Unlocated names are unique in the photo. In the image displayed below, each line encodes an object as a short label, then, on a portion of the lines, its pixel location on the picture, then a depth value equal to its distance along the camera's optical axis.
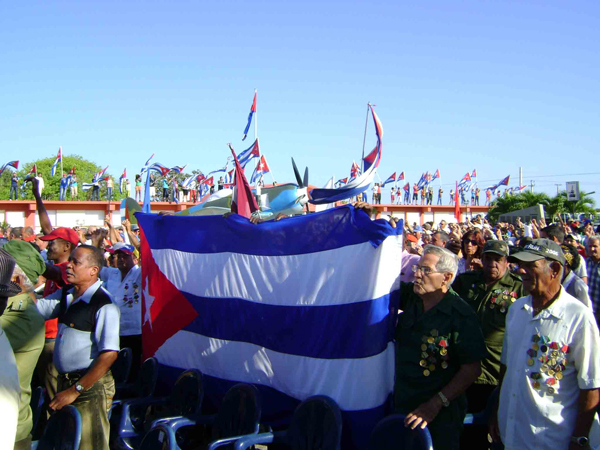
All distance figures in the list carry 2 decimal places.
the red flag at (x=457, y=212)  14.79
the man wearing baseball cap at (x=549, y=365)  2.73
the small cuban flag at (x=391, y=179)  42.22
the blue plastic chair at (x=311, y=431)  3.46
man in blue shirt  3.76
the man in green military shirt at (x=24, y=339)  2.91
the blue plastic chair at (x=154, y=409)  4.53
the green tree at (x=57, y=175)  53.32
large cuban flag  3.61
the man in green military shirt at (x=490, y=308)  3.99
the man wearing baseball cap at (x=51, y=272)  4.76
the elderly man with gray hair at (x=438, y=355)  3.15
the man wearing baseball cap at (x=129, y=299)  6.00
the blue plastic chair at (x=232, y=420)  3.96
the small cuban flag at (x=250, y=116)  17.33
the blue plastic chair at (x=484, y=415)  3.56
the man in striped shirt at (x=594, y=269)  5.39
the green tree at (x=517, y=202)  30.87
